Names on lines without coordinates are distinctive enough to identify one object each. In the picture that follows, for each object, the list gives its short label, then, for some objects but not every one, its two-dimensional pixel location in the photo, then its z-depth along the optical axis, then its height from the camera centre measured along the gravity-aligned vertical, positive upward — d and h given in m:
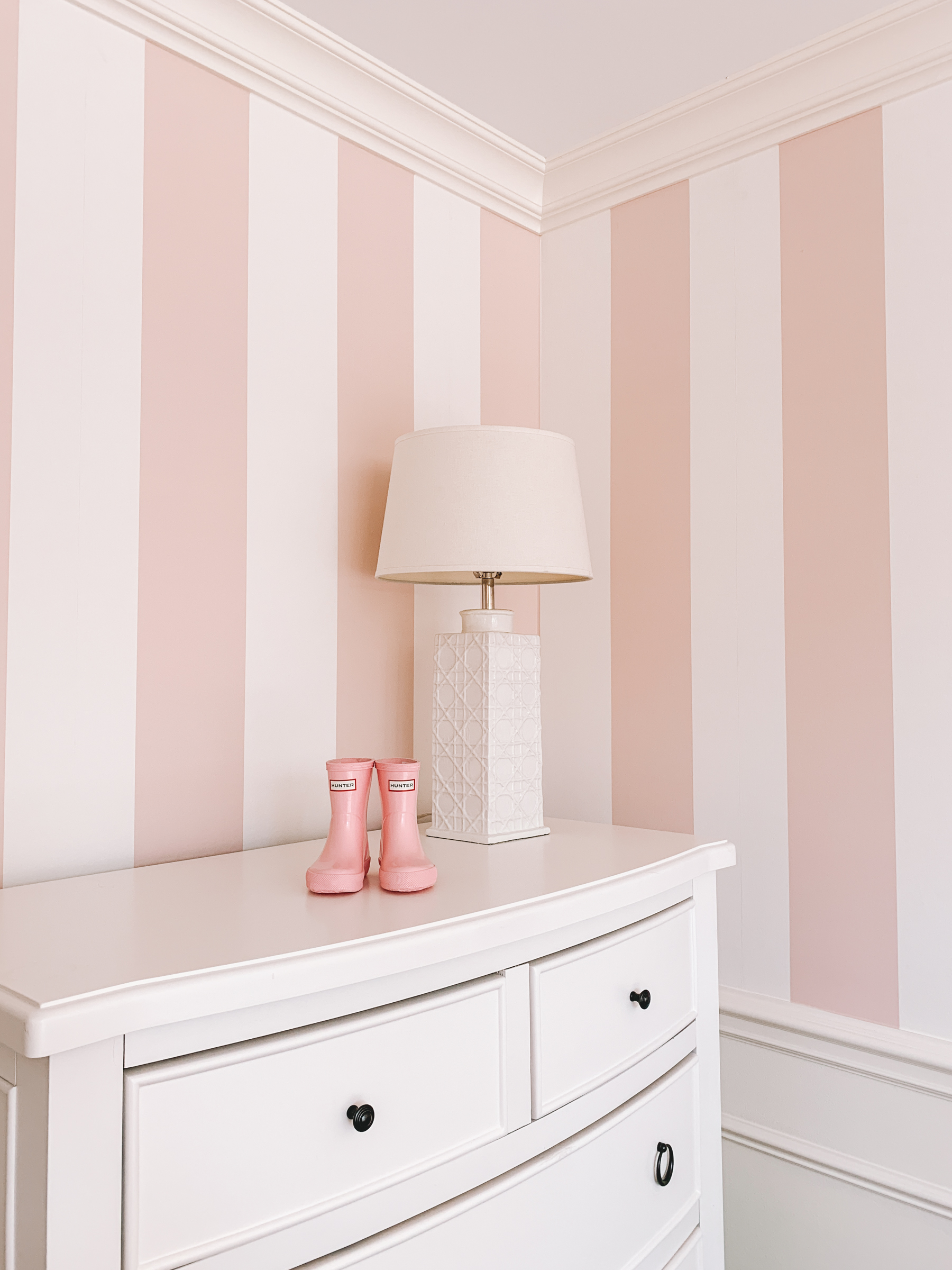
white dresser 0.68 -0.38
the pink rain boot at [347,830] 1.02 -0.20
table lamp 1.29 +0.14
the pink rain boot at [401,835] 1.03 -0.21
